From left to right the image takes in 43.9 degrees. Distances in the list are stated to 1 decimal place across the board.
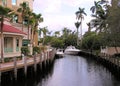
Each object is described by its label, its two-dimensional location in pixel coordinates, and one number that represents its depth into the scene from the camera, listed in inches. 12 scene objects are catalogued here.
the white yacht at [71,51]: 2220.7
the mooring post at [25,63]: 700.5
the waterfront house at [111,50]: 1360.2
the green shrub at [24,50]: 1020.4
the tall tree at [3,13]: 703.7
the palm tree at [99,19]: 1519.7
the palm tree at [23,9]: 1176.7
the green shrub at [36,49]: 1170.9
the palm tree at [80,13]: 2749.2
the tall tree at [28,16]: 1182.1
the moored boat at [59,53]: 1910.8
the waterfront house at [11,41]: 833.5
